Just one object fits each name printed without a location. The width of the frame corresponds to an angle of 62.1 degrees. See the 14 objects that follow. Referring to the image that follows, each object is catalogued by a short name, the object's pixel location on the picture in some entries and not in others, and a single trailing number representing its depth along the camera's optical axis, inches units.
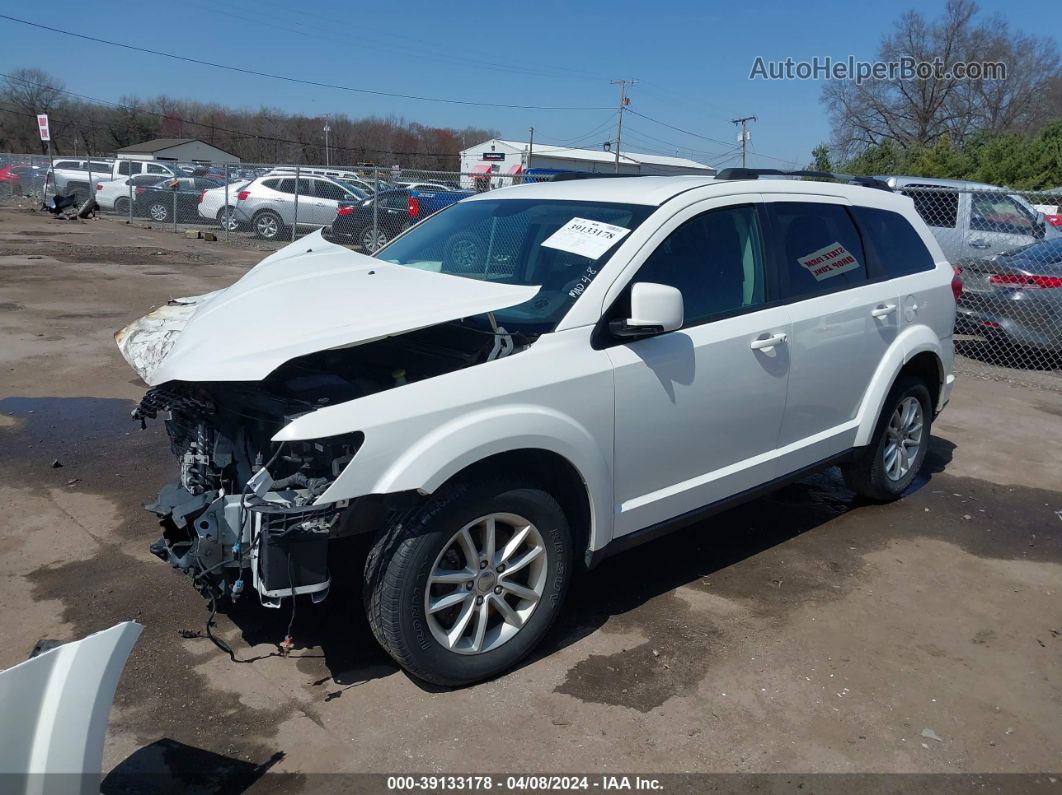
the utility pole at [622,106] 2383.9
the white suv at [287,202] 814.8
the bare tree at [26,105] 3088.1
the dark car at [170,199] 957.2
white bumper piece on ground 80.4
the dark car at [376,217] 635.5
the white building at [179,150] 2910.9
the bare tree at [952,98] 1889.8
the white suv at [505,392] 122.1
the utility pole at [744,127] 1566.1
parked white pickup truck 1106.7
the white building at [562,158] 2498.8
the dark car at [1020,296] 384.5
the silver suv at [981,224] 463.5
